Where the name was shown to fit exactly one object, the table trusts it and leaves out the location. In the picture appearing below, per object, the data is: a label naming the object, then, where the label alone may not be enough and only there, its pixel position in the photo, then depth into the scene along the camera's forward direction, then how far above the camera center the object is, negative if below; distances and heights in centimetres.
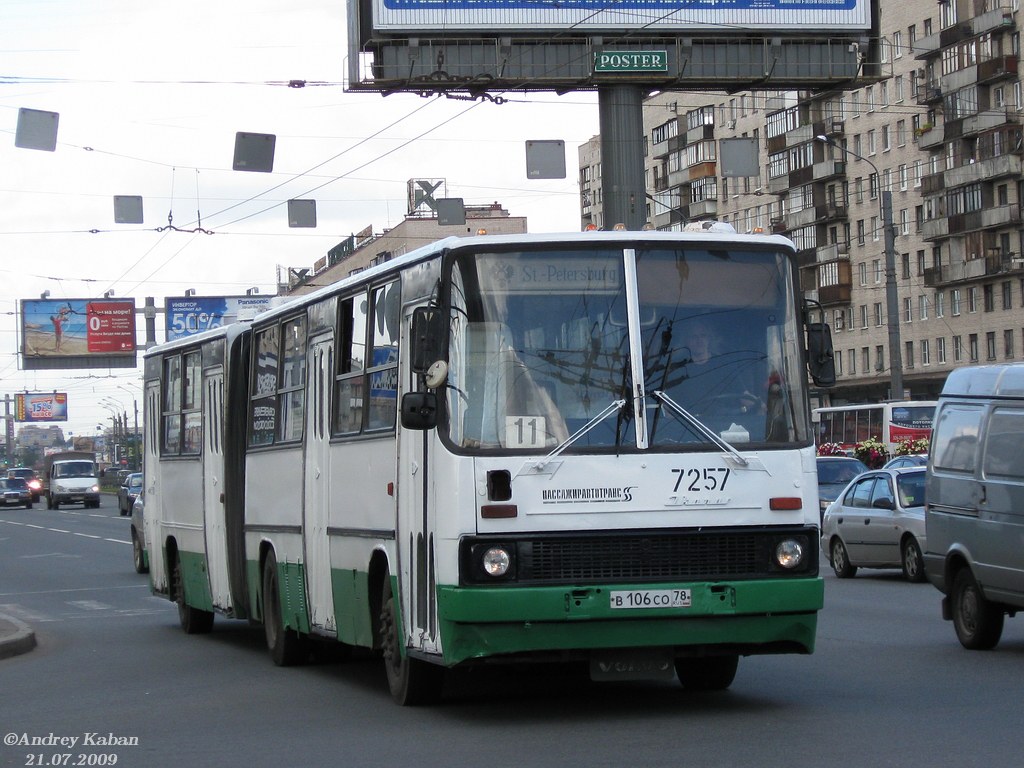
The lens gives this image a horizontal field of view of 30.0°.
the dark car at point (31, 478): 10412 -60
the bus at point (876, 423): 5803 +63
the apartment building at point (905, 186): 8088 +1250
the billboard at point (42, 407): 15762 +504
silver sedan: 2330 -103
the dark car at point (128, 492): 6262 -90
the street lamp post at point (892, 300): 4593 +349
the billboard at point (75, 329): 8256 +592
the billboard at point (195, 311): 8612 +688
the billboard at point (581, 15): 4862 +1120
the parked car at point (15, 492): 9218 -115
